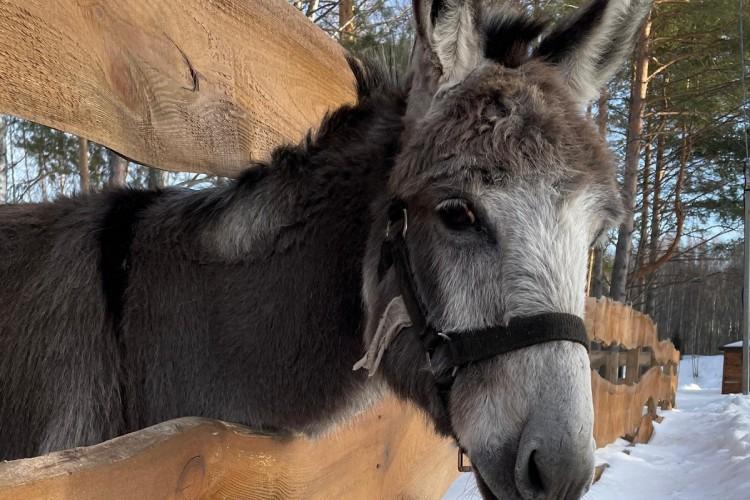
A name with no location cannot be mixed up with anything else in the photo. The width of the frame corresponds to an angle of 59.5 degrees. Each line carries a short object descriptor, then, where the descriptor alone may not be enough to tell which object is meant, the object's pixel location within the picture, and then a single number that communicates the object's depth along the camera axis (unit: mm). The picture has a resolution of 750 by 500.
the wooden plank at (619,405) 6746
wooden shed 16891
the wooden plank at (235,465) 1136
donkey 1674
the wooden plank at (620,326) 6980
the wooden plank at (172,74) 1648
